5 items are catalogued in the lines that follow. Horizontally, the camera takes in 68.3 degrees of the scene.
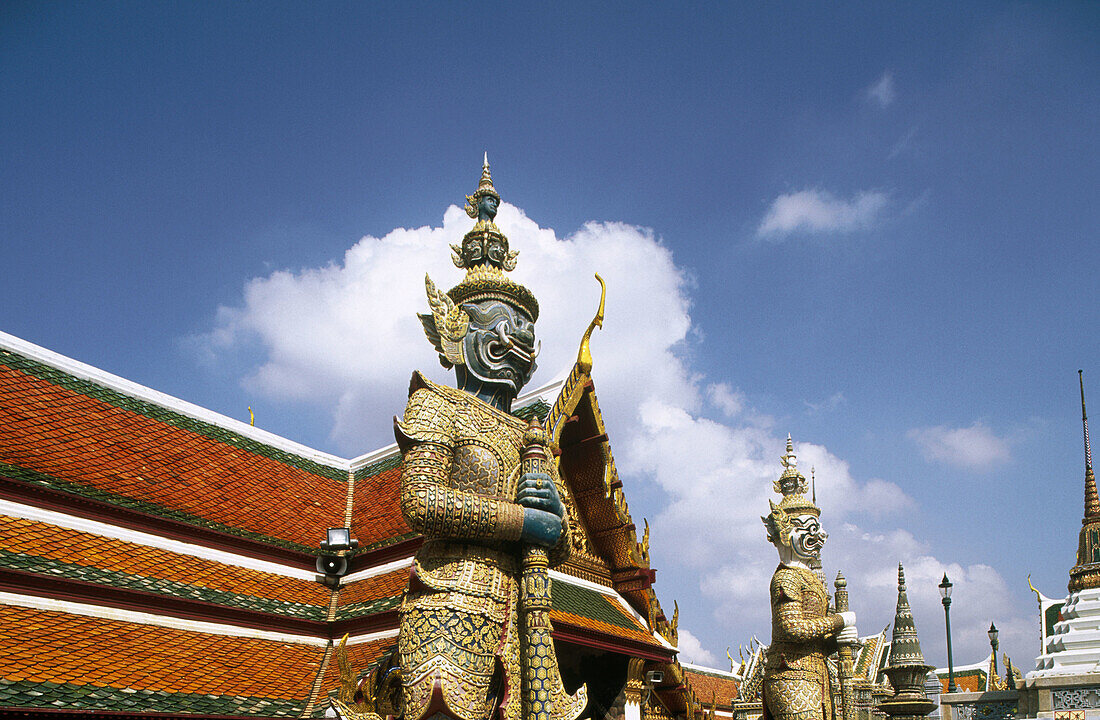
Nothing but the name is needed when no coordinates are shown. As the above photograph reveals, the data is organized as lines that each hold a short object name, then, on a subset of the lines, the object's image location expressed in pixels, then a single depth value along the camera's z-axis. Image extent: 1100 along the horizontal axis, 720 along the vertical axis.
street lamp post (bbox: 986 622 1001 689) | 23.53
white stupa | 13.05
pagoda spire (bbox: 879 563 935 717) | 12.16
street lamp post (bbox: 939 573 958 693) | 20.56
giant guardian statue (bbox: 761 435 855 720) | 10.08
